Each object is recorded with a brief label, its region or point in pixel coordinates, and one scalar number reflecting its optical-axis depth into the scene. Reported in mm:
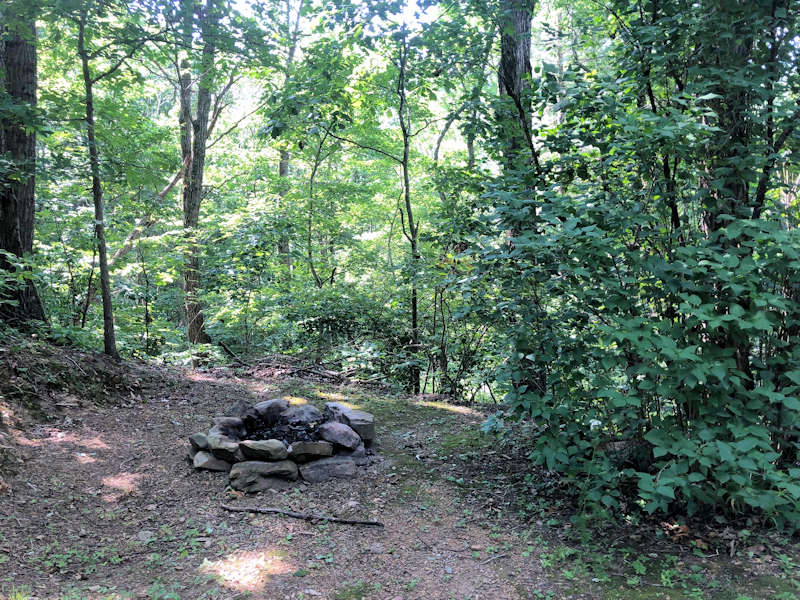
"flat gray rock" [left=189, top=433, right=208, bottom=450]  4505
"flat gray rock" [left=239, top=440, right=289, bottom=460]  4301
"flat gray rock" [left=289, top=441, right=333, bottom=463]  4406
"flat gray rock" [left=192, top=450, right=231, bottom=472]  4371
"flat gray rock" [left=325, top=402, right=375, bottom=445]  4926
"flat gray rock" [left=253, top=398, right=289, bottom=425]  4965
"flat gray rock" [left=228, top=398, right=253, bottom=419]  4891
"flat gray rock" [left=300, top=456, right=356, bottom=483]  4324
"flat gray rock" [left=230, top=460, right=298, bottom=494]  4121
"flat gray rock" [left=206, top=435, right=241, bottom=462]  4340
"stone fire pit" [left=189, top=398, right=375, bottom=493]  4254
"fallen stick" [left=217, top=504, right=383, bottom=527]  3678
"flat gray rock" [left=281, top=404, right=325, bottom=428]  4873
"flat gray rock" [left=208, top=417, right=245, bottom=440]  4598
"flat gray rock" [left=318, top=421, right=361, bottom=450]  4629
